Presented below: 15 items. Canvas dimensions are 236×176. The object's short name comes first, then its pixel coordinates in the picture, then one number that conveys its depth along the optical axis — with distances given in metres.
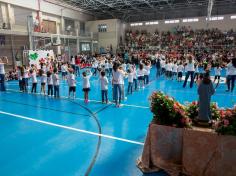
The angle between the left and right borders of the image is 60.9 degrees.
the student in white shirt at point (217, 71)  11.16
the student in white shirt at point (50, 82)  9.71
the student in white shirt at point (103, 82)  8.22
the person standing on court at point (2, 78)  11.04
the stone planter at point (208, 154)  3.26
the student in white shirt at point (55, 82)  9.48
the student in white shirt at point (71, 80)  9.15
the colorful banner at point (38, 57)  17.80
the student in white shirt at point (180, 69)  12.76
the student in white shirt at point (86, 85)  8.70
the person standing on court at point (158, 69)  16.36
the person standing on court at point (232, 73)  9.57
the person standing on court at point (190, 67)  10.92
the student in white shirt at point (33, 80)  10.58
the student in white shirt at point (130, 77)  9.73
